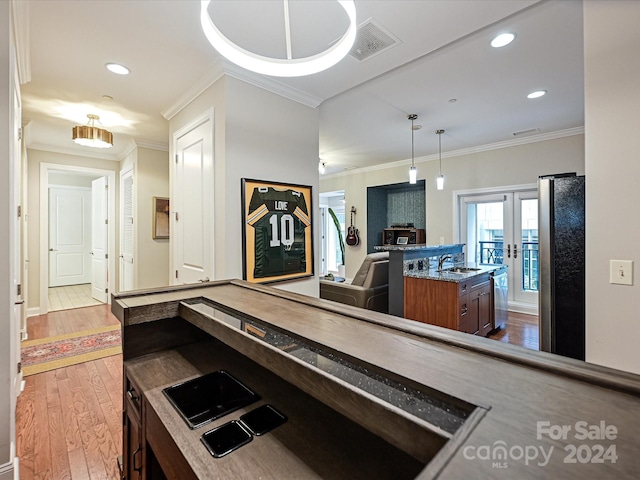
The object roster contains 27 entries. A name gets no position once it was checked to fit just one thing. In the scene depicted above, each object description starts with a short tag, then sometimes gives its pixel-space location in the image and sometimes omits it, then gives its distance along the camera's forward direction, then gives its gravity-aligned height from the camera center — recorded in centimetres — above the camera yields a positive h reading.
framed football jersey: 272 +7
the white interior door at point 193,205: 279 +33
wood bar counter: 49 -32
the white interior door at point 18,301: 230 -43
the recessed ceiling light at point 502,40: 227 +147
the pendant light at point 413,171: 427 +92
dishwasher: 421 -83
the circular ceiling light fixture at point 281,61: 134 +83
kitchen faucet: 444 -31
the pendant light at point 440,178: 456 +89
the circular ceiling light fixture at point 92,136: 355 +119
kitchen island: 393 -38
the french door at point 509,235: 501 +4
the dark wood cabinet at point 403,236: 635 +4
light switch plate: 153 -17
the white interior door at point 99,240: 561 -1
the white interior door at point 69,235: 706 +10
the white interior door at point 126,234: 493 +9
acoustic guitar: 721 +7
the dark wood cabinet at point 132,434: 129 -87
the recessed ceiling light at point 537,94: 322 +150
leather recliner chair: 399 -65
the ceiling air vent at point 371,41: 214 +144
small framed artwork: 487 +33
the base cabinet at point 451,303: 343 -76
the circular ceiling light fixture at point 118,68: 261 +145
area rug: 321 -126
